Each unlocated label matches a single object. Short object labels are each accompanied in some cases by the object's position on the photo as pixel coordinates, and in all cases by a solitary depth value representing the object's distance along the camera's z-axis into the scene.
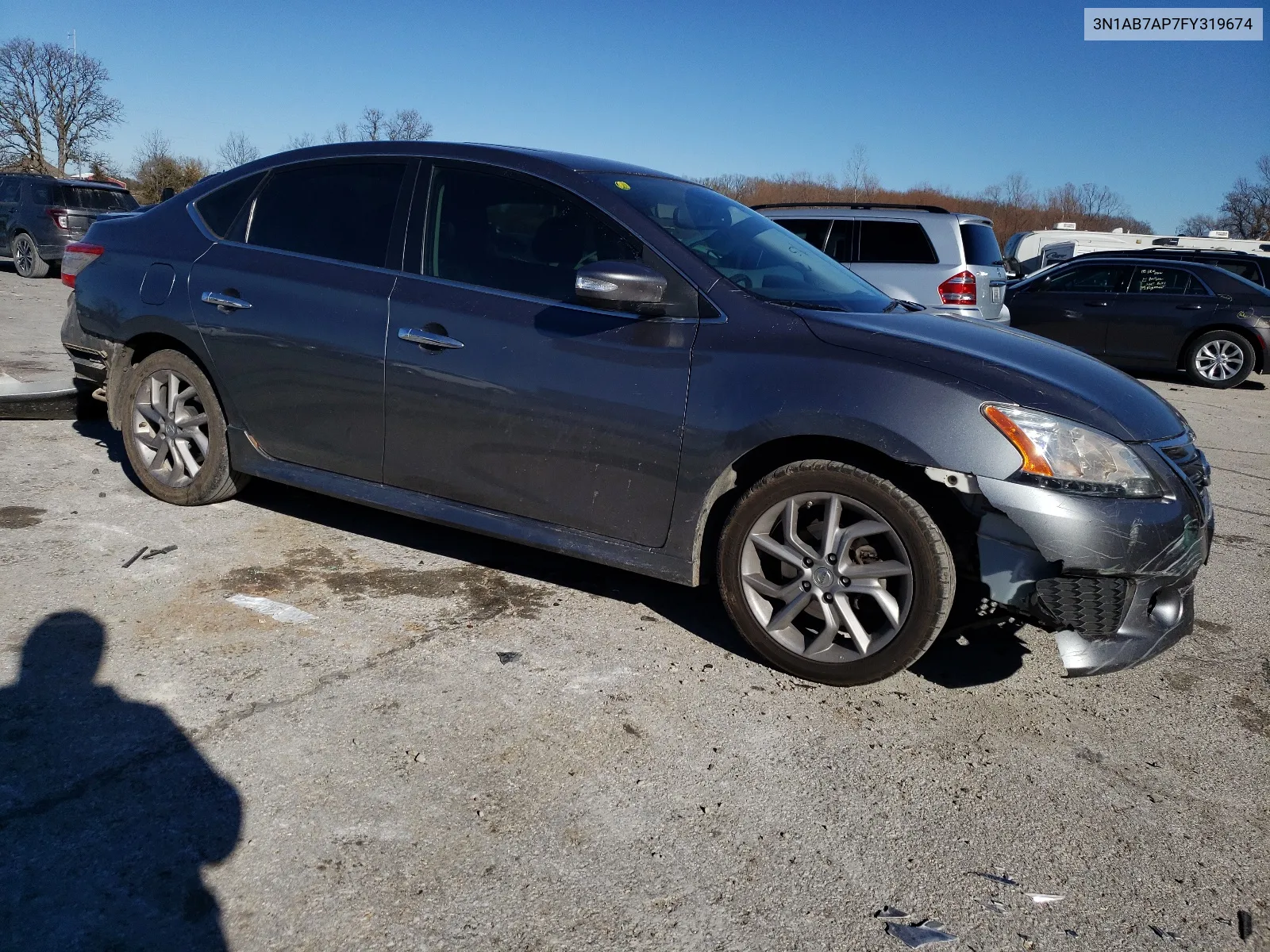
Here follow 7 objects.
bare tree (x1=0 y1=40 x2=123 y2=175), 42.81
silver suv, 9.88
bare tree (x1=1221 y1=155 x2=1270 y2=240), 53.31
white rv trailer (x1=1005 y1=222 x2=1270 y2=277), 26.33
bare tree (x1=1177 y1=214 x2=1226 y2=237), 60.28
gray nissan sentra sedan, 3.12
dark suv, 17.70
